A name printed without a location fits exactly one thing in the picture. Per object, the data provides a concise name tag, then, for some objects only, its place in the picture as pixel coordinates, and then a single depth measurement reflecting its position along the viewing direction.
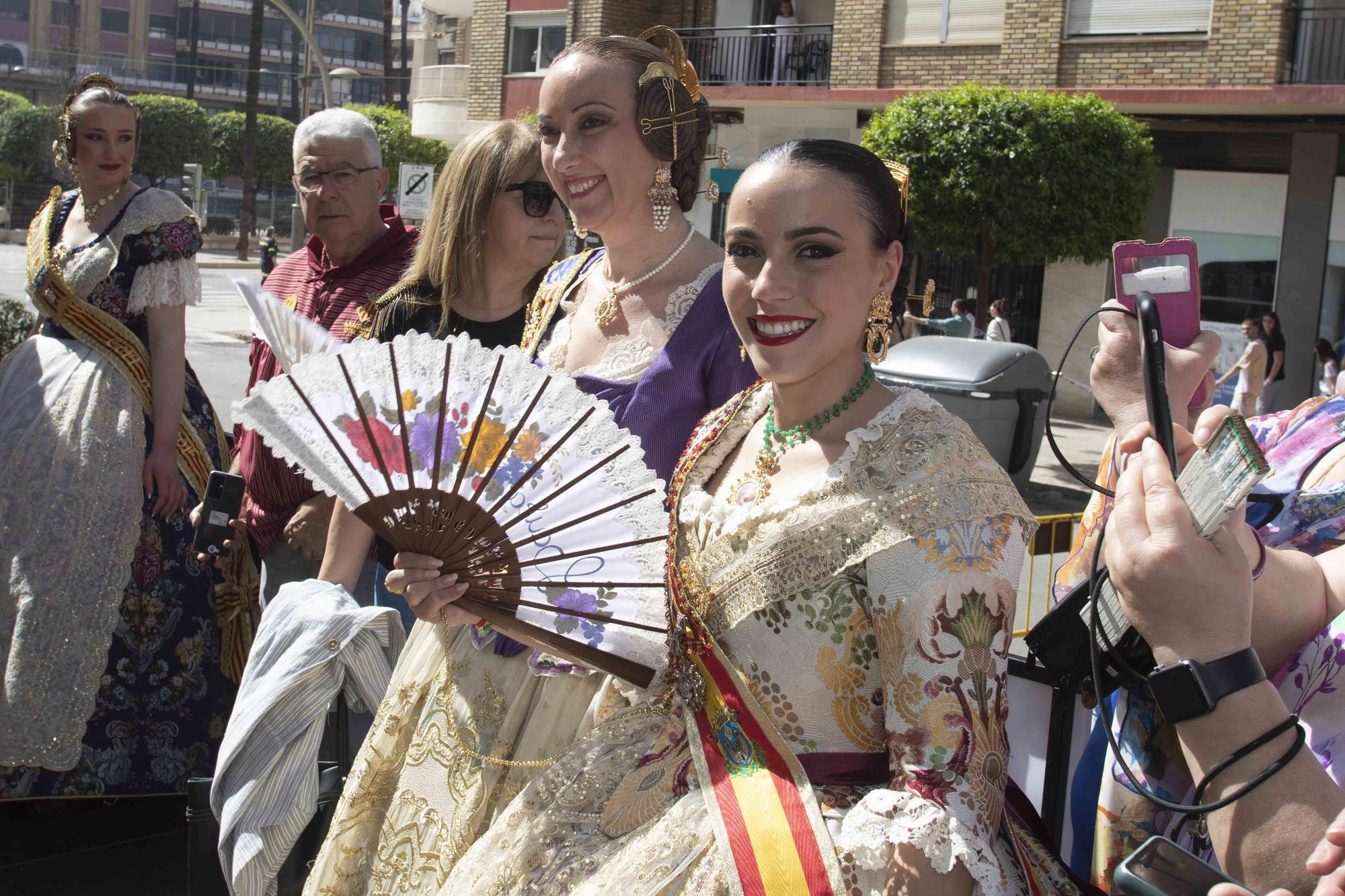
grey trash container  10.47
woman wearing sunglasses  3.20
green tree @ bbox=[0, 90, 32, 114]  52.66
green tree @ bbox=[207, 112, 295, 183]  54.41
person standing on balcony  20.72
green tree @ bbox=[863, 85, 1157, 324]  14.67
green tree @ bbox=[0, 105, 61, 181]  50.09
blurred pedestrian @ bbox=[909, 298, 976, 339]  15.08
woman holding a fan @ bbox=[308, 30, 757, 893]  2.31
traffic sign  13.13
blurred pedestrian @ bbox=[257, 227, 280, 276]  29.11
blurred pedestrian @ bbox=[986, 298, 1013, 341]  14.71
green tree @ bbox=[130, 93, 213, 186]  51.59
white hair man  3.54
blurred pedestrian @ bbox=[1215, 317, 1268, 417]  13.30
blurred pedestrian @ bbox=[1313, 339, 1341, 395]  12.94
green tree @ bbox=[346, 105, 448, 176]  34.62
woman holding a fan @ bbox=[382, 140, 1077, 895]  1.73
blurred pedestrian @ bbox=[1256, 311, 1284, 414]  14.70
